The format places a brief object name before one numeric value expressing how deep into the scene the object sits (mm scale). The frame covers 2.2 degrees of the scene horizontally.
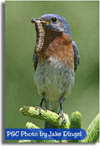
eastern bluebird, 3470
